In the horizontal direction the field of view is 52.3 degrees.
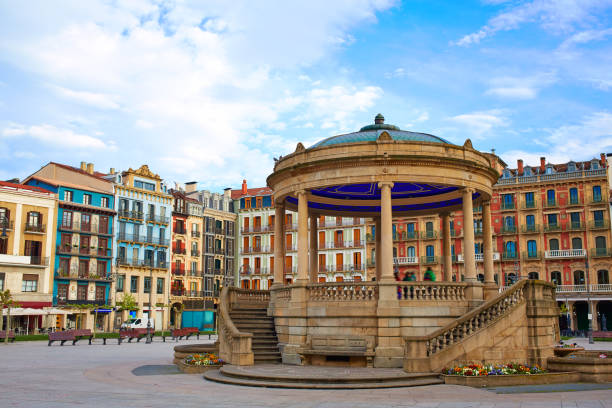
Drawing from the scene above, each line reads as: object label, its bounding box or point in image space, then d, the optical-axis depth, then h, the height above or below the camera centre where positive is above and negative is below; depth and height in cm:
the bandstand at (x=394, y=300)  1870 +5
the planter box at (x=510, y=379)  1645 -207
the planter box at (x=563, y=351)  2074 -164
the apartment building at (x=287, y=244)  8181 +801
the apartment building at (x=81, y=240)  6819 +720
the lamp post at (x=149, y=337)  4609 -257
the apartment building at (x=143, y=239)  7575 +793
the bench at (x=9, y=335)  4474 -223
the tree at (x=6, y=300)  5133 +32
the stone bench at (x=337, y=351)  1994 -157
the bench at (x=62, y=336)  3922 -204
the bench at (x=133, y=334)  4719 -235
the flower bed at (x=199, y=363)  2038 -200
